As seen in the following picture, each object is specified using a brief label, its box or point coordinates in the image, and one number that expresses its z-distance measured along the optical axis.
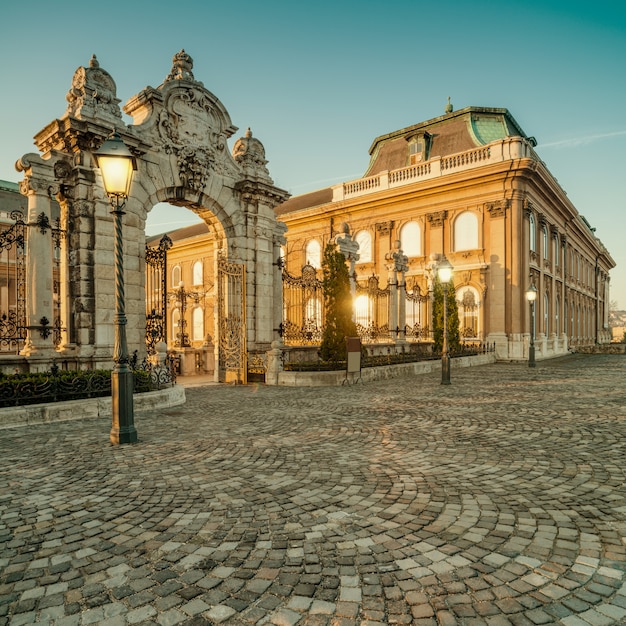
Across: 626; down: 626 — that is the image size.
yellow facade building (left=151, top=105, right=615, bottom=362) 24.69
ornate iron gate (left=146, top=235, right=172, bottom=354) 11.65
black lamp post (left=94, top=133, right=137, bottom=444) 6.38
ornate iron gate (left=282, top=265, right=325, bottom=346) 15.74
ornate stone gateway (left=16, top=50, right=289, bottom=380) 10.53
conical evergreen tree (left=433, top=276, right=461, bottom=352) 21.53
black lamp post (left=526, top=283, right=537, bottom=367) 20.22
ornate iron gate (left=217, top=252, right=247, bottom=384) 14.06
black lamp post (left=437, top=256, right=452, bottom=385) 13.53
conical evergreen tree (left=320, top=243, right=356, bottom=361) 14.40
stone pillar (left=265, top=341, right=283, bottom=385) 13.30
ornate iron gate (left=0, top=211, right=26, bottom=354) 9.49
